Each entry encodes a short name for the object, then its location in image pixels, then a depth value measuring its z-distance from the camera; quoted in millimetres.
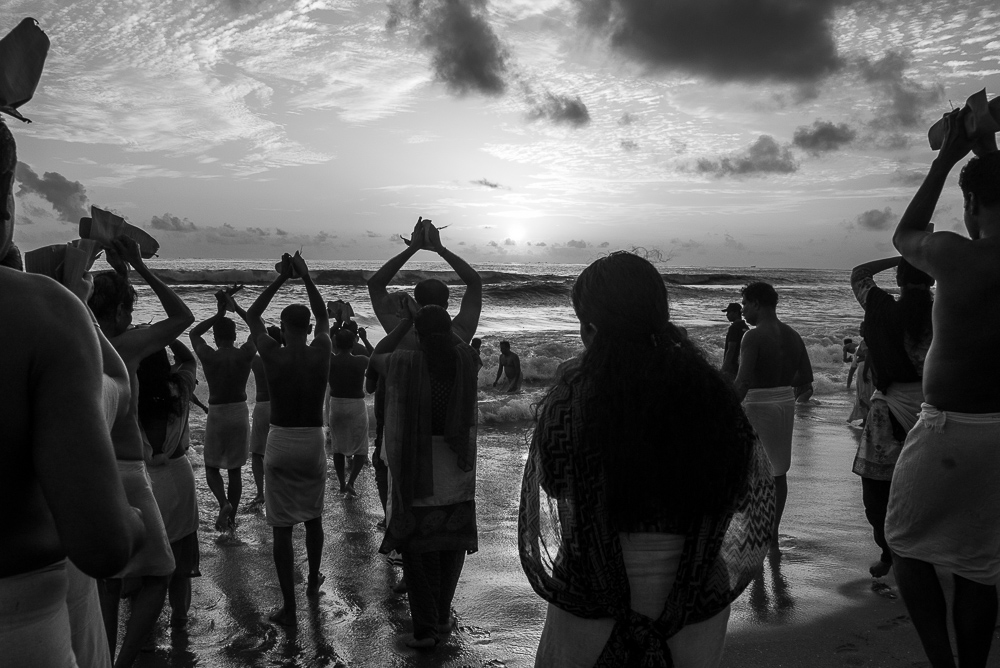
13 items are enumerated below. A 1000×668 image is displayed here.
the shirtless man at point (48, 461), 1392
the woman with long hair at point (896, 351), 4367
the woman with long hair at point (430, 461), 4324
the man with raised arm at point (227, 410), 7008
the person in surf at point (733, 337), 7621
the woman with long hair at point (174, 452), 4250
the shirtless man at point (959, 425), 2932
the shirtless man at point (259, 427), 7770
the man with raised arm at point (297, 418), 5133
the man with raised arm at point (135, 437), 3113
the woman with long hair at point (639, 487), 2045
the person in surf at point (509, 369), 16312
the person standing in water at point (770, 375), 5766
